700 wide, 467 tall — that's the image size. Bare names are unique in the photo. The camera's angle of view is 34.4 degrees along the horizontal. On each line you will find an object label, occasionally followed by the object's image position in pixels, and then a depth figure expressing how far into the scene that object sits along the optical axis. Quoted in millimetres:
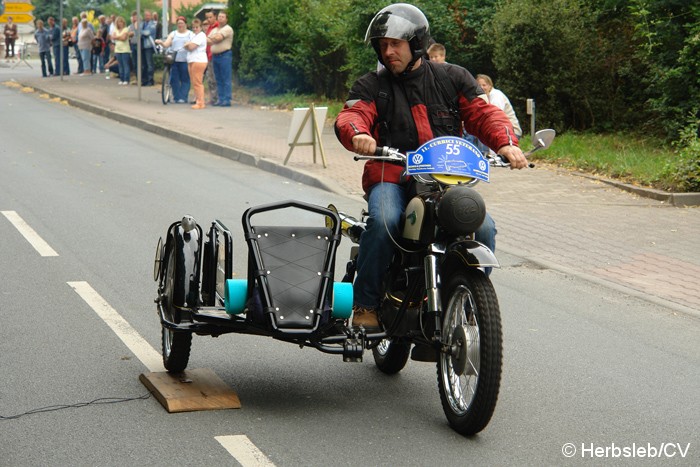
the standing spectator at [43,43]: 36438
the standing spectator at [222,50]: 24469
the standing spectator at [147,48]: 29234
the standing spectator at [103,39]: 36969
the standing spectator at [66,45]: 37344
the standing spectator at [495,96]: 13633
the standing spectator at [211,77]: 25489
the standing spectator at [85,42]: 36875
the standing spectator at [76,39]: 37909
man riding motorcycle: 5480
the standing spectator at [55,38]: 36594
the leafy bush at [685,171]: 13672
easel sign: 16130
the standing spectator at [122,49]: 31141
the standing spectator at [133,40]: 31359
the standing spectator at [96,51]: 37000
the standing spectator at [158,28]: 29589
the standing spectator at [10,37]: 50375
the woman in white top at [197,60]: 24469
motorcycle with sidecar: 5062
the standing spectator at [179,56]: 24922
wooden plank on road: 5477
